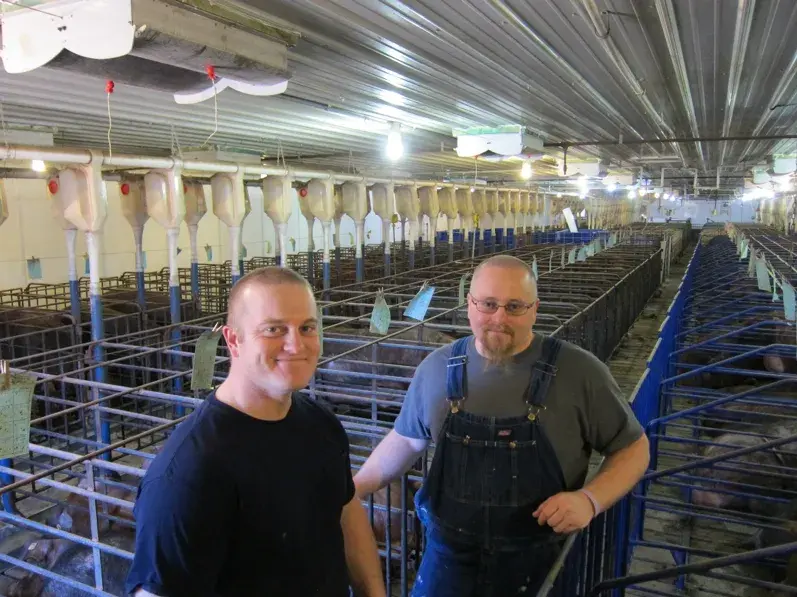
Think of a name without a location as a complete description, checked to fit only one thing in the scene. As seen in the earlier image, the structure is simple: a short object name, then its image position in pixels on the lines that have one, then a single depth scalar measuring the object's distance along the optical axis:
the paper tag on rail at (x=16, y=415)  2.90
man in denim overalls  2.39
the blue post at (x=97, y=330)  6.71
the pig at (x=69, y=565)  4.14
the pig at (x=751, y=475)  5.60
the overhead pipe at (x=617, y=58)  4.27
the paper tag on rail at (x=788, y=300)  6.19
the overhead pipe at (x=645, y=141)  9.49
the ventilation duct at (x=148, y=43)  2.97
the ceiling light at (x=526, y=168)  11.07
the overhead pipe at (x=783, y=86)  6.37
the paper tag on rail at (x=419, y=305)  5.48
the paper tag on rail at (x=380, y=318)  5.37
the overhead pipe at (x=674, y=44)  4.32
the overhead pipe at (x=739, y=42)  4.29
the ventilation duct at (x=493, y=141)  8.92
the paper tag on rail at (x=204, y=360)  3.75
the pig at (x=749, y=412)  6.51
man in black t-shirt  1.64
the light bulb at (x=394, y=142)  8.43
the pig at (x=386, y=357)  7.73
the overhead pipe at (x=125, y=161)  6.20
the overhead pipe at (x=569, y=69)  4.25
